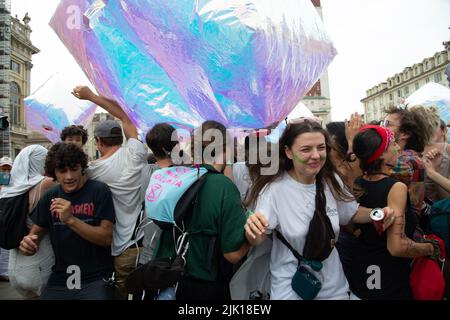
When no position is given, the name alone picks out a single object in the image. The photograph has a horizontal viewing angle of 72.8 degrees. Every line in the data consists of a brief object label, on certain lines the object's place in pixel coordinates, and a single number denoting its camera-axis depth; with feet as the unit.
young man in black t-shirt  6.22
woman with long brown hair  5.02
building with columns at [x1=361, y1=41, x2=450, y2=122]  132.57
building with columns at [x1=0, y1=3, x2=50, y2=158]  98.22
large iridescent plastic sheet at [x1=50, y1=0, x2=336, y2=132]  4.95
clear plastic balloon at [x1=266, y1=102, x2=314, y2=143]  6.31
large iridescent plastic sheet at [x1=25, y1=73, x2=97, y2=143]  11.32
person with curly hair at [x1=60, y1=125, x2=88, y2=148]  8.85
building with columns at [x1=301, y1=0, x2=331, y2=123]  143.23
